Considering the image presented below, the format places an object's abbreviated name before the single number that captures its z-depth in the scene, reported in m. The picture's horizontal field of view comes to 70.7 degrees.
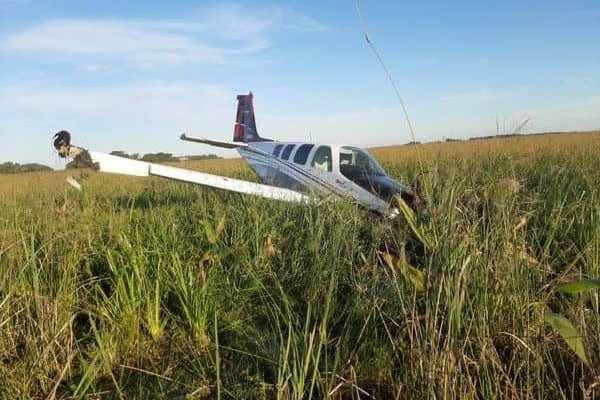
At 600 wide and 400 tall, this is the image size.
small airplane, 6.07
